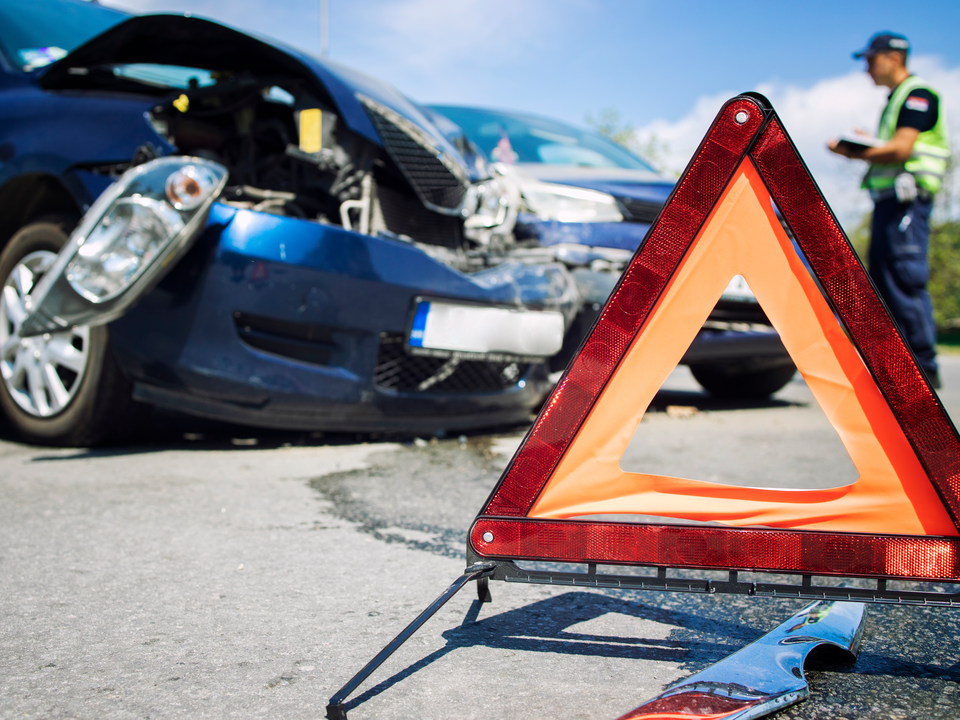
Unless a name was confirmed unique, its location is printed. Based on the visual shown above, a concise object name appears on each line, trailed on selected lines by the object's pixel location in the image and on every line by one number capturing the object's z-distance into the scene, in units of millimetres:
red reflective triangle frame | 1442
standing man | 4641
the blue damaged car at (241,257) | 2855
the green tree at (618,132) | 32281
